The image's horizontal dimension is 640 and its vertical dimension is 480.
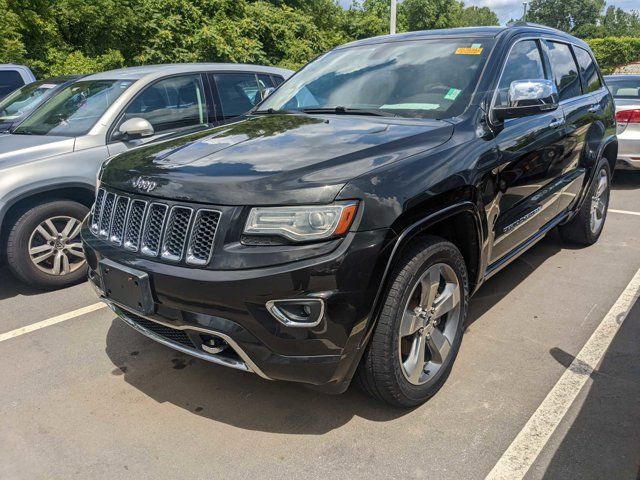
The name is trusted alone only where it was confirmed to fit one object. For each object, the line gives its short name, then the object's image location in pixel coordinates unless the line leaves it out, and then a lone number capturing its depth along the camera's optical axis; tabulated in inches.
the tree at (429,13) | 1685.5
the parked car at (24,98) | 268.8
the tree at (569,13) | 3804.1
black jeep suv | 86.9
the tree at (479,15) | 3996.1
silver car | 167.3
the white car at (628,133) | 301.4
